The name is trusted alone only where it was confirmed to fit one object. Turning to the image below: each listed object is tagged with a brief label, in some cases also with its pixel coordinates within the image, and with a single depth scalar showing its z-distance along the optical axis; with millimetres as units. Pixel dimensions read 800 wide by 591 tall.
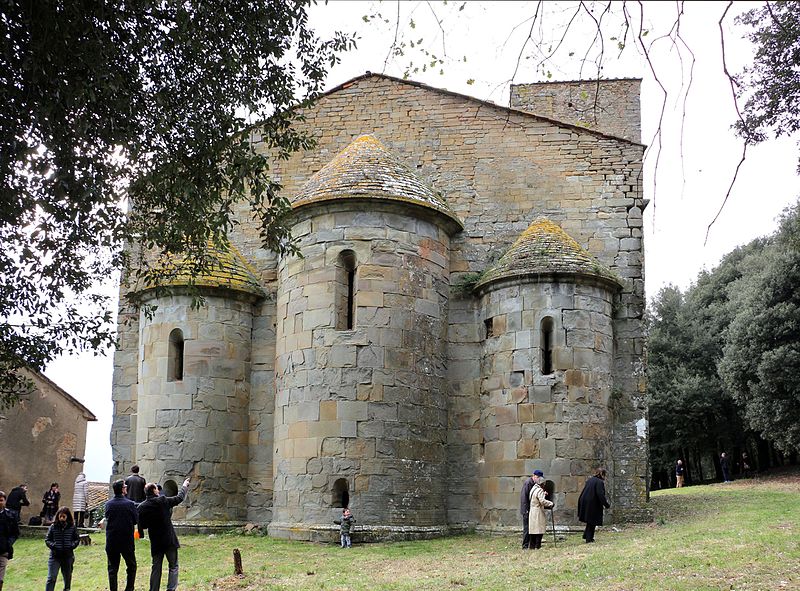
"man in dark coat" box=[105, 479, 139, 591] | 11266
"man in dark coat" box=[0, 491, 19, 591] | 11711
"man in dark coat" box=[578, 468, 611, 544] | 14711
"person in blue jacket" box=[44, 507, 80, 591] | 11766
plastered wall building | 25891
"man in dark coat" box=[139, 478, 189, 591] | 11031
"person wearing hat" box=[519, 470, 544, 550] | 14720
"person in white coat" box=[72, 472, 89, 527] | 20203
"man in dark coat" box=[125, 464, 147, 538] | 16375
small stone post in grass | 12539
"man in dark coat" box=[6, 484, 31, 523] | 18328
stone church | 16641
